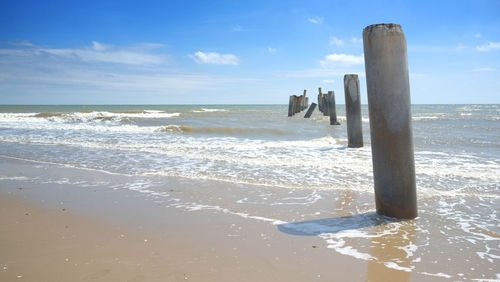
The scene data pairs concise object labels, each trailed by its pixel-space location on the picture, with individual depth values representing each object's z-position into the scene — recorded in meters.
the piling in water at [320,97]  32.14
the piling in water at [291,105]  30.50
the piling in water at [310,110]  26.05
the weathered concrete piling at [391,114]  3.72
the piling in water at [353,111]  10.45
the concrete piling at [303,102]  34.79
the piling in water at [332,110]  19.60
